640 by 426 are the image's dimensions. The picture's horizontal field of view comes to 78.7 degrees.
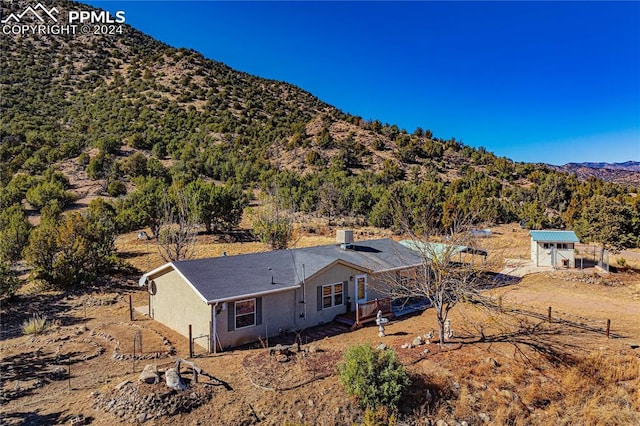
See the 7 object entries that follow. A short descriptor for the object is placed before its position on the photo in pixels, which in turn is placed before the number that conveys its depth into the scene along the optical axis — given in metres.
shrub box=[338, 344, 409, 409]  9.41
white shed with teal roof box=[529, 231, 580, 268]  24.27
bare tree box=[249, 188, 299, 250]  25.59
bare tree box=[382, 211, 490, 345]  11.98
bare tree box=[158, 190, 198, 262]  20.42
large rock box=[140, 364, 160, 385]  9.46
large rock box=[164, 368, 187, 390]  9.34
